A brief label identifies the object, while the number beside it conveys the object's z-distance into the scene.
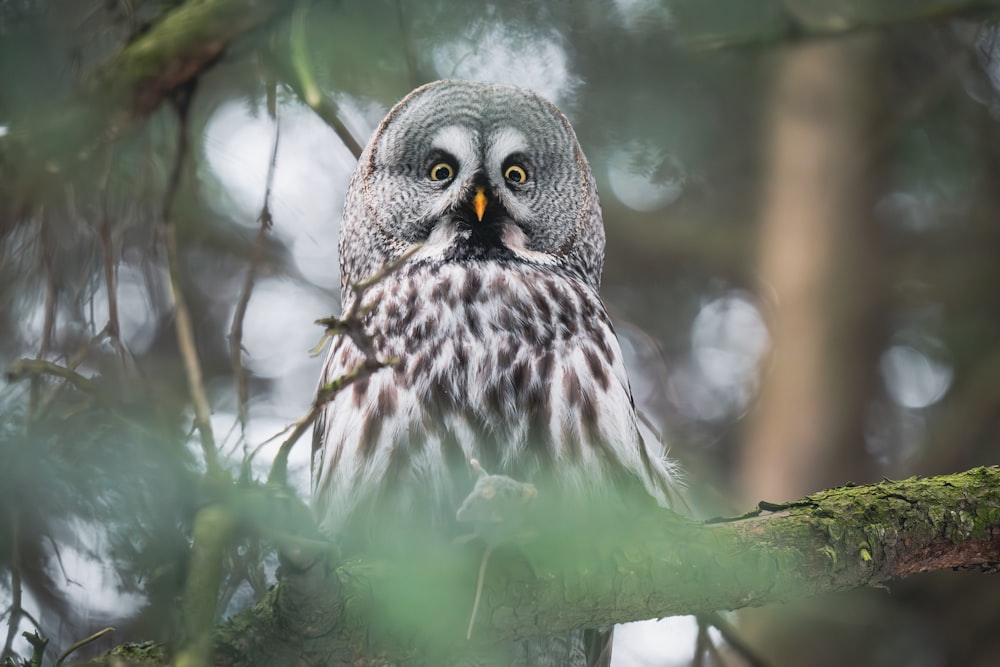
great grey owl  10.33
